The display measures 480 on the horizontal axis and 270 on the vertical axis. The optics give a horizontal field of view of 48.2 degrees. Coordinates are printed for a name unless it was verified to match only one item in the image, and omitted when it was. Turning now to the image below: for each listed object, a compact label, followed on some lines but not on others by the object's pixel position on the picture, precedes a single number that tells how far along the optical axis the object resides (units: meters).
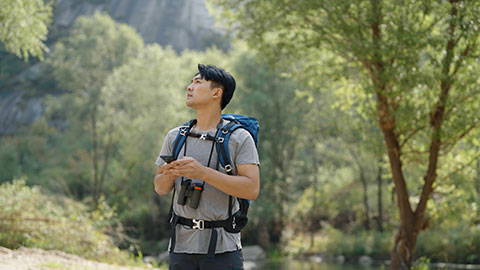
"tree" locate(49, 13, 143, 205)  32.56
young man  2.77
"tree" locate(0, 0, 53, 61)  9.83
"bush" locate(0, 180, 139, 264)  10.31
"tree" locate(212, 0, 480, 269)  8.09
